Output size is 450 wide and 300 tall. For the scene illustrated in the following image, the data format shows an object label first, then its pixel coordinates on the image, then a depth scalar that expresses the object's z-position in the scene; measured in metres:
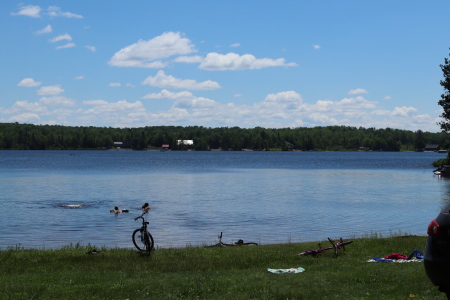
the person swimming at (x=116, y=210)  47.77
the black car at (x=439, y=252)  8.72
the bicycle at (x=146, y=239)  21.00
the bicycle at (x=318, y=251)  20.55
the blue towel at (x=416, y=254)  18.84
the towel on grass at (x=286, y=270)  16.70
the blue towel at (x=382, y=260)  18.72
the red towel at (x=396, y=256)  19.10
